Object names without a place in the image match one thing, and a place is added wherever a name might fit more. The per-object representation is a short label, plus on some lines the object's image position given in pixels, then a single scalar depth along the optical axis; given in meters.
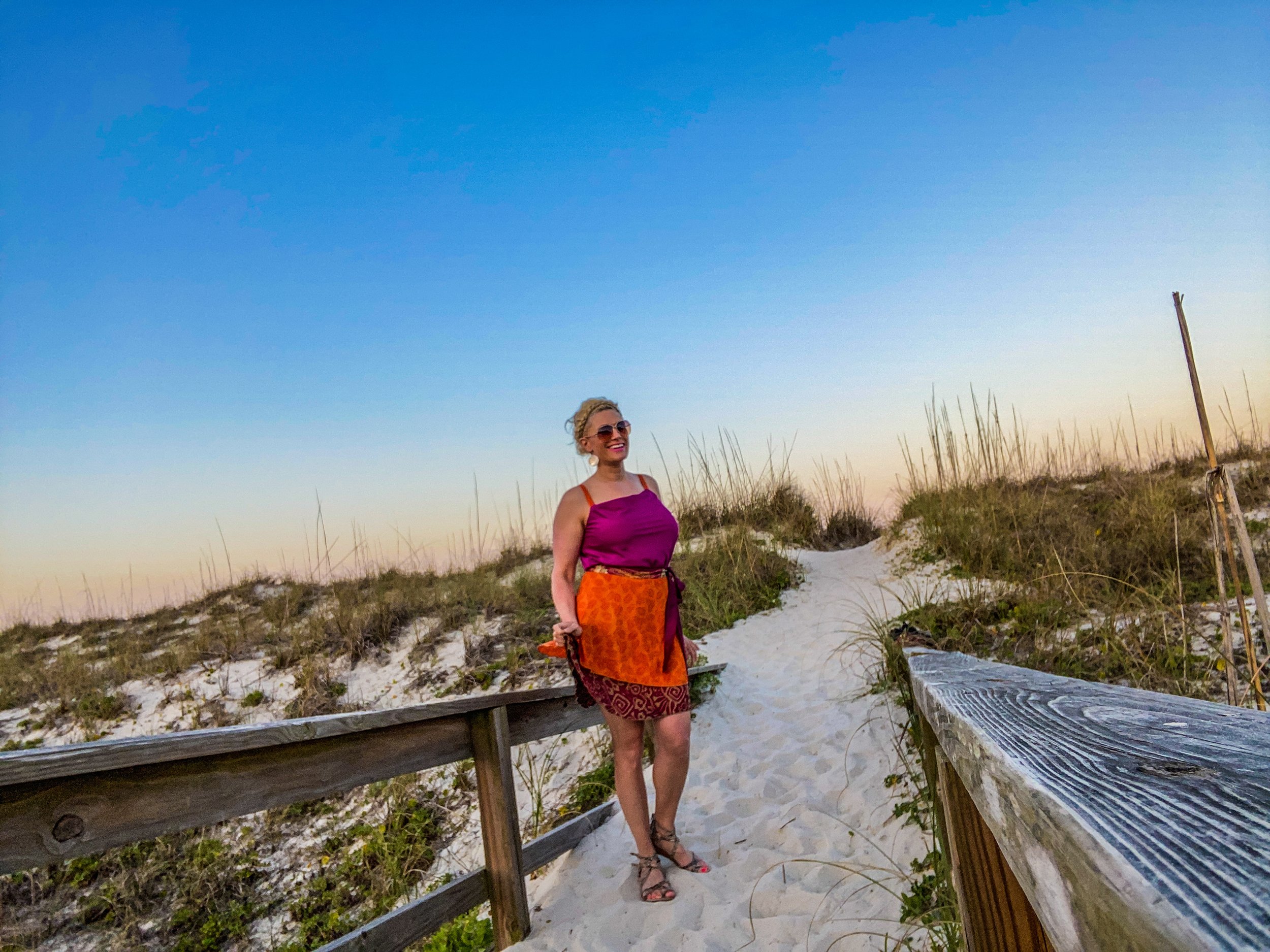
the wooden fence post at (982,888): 1.02
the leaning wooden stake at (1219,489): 2.38
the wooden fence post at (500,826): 2.90
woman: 3.02
